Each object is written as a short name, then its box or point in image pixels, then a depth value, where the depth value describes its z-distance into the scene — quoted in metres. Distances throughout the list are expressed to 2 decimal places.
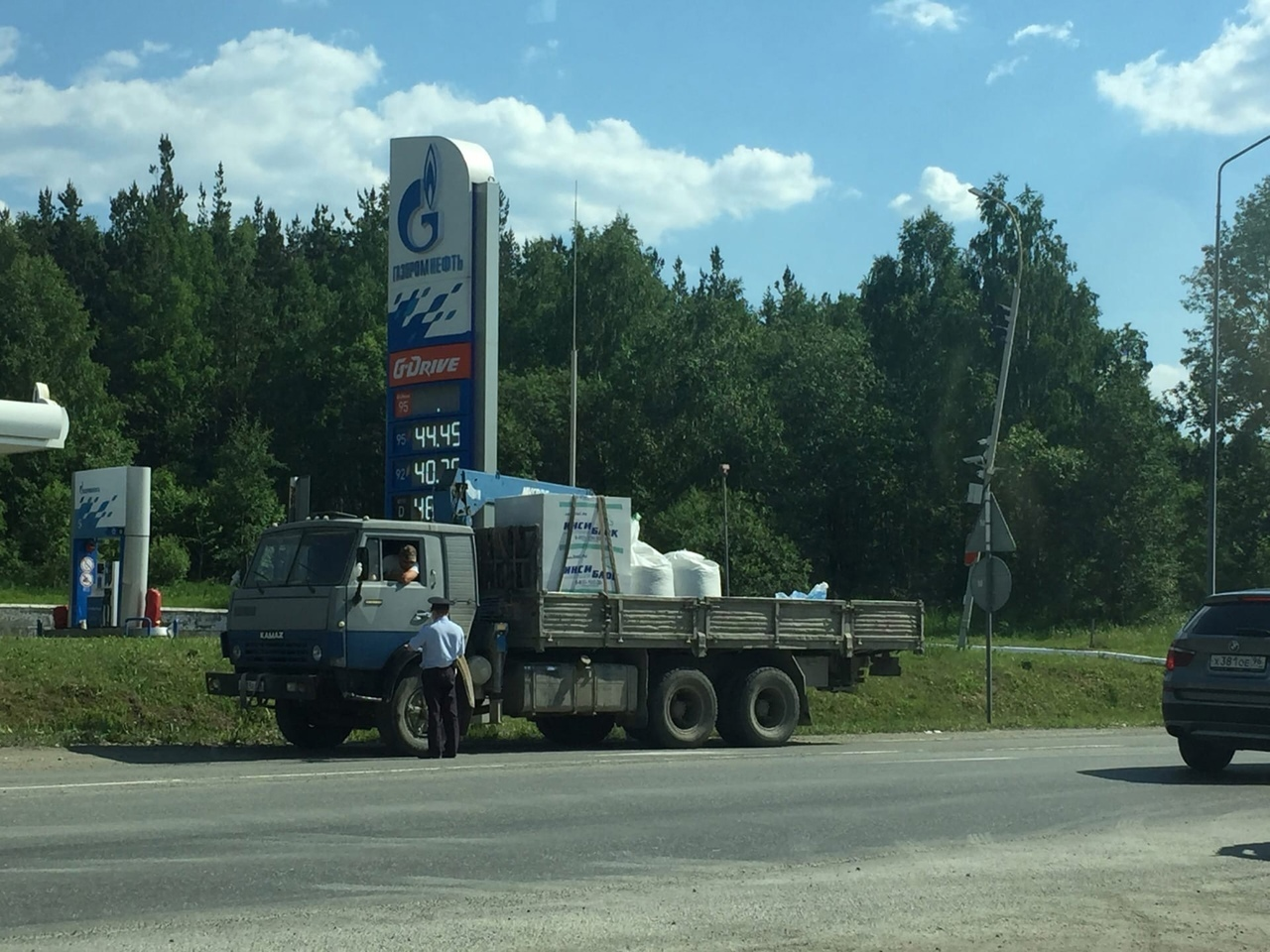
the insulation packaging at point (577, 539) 18.02
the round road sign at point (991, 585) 25.94
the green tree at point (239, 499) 67.44
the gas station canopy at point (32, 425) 23.66
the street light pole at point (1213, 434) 36.31
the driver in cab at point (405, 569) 16.86
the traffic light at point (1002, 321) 31.66
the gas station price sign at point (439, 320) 22.53
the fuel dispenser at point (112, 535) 34.06
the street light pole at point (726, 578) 51.18
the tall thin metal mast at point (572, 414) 31.16
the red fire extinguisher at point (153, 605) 33.84
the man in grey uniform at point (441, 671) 15.90
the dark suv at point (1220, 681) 14.89
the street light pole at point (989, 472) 26.44
